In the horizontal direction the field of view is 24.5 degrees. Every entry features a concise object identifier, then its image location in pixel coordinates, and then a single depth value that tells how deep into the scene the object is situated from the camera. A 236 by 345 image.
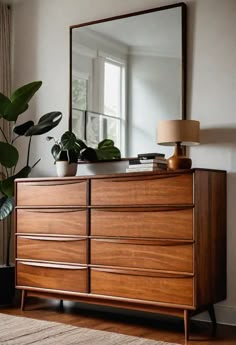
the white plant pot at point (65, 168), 4.14
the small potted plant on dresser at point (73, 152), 4.15
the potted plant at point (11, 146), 4.33
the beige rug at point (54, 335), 3.11
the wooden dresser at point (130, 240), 3.35
